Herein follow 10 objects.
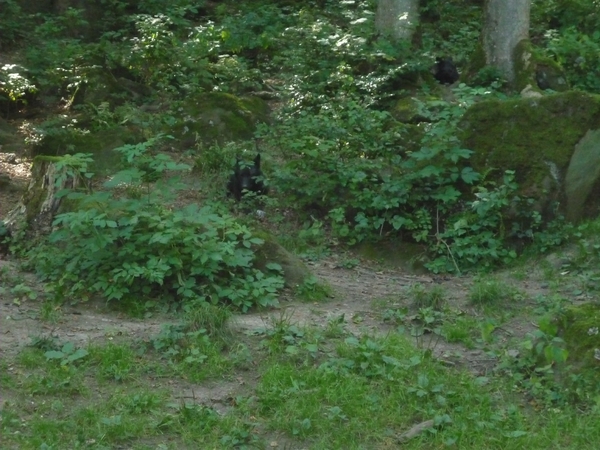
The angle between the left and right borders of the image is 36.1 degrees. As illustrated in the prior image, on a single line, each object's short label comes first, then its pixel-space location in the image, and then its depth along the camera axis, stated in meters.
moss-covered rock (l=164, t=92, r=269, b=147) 12.98
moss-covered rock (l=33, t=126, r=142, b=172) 12.16
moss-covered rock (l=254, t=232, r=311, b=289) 8.52
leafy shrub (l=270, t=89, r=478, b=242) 10.26
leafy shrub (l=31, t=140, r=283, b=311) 7.83
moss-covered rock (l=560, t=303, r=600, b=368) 6.23
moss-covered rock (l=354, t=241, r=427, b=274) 9.91
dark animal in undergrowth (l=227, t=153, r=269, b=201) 11.01
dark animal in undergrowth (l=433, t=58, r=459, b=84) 15.26
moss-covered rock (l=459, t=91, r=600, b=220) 10.08
